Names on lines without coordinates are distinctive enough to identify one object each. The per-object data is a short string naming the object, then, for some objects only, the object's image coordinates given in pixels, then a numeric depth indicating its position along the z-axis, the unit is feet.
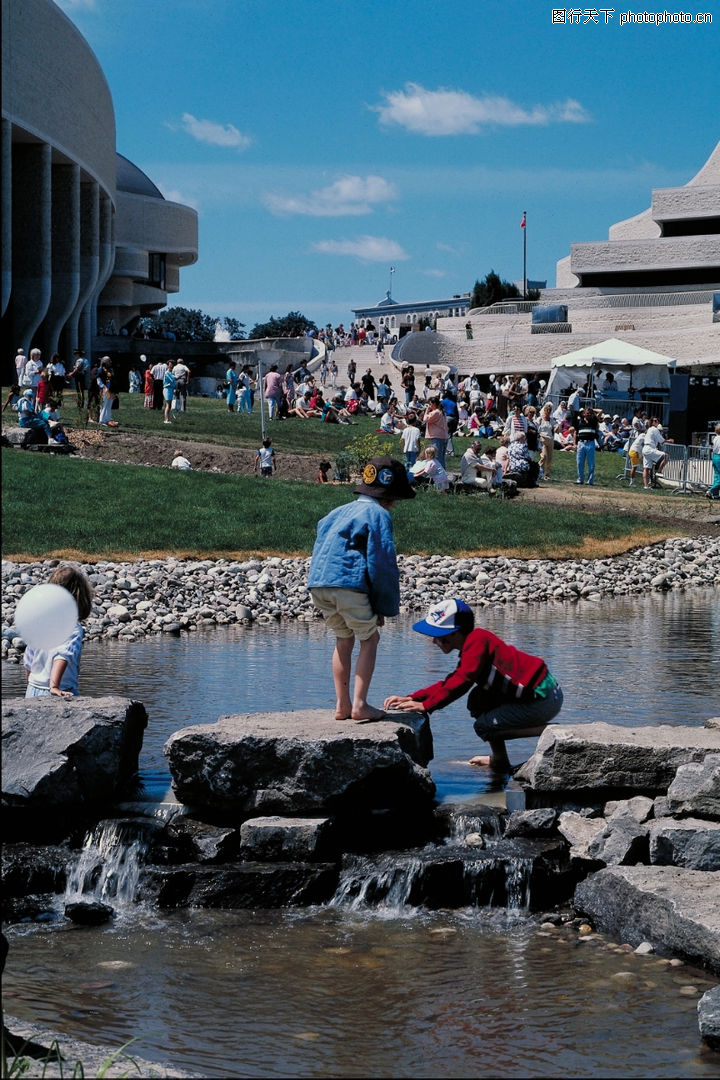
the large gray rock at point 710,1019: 15.58
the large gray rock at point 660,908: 18.21
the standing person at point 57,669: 25.84
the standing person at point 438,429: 89.04
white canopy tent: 129.59
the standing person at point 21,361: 117.39
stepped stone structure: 186.29
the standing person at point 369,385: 148.05
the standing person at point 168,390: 111.86
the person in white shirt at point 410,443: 90.74
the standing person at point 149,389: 121.60
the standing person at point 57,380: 102.53
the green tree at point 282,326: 455.71
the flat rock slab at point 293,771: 23.11
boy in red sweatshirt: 26.30
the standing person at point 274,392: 123.34
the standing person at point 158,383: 120.78
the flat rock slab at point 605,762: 23.61
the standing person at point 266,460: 90.43
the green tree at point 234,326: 428.15
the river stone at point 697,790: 21.98
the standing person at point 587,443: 95.76
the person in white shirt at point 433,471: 85.71
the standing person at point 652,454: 100.17
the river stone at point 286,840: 22.44
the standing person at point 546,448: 99.30
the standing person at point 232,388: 131.95
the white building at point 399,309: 486.79
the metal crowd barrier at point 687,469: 99.09
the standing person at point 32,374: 97.25
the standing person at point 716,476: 92.99
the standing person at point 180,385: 114.11
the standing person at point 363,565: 23.77
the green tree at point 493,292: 306.12
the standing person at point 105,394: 100.42
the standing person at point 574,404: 129.27
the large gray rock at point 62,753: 23.29
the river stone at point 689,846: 20.79
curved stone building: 167.43
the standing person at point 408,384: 132.16
